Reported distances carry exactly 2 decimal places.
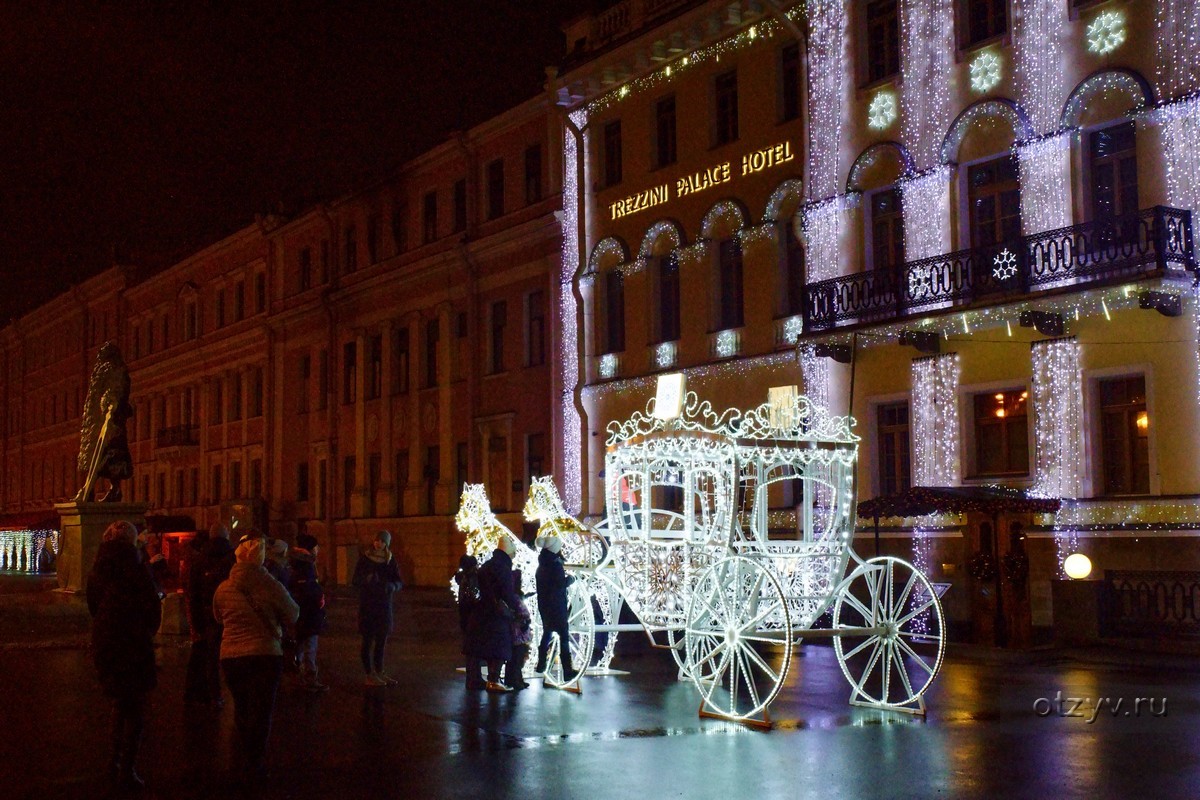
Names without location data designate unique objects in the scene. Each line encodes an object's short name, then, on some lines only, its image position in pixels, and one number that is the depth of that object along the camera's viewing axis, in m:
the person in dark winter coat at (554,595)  15.19
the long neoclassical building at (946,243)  21.55
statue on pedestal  31.30
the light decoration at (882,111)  26.23
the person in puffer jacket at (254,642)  9.94
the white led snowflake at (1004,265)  23.05
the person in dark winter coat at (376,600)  15.91
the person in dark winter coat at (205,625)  14.34
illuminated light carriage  12.83
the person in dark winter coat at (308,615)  15.76
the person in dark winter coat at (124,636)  9.84
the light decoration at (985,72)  24.20
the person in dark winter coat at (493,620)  14.98
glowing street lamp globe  21.14
